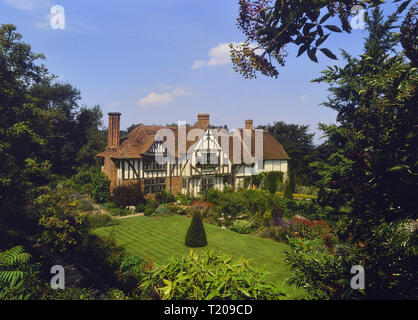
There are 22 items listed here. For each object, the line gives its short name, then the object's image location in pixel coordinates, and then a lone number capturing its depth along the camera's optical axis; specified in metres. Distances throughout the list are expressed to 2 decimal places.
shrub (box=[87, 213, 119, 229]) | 18.77
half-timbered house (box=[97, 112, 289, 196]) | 24.88
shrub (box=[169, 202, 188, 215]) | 23.59
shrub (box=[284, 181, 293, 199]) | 28.36
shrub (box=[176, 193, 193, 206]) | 25.45
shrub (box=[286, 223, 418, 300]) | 2.93
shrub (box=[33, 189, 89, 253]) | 9.08
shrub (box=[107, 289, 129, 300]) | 6.71
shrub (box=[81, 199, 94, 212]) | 21.76
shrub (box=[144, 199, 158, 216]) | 22.61
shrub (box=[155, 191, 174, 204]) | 25.23
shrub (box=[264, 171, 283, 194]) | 33.19
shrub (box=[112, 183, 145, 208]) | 23.19
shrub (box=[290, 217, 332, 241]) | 16.05
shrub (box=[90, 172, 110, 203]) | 24.80
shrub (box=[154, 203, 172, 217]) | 22.94
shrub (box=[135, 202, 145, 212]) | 23.56
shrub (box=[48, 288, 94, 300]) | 5.74
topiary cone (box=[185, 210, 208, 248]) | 15.62
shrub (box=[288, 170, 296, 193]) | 33.88
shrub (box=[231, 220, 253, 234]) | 18.60
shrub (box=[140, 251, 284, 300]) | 4.10
